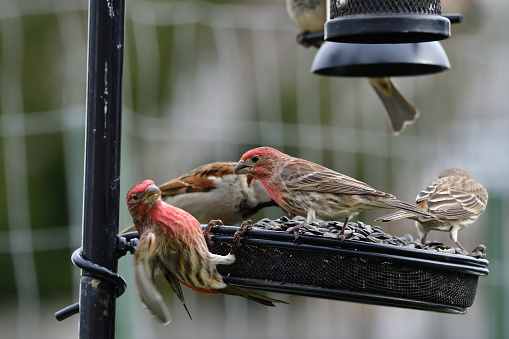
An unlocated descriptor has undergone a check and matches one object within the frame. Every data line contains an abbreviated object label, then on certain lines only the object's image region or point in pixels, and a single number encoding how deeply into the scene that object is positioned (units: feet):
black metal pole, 19.34
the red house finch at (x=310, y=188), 23.88
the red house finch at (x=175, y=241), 22.68
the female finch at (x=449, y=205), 28.60
